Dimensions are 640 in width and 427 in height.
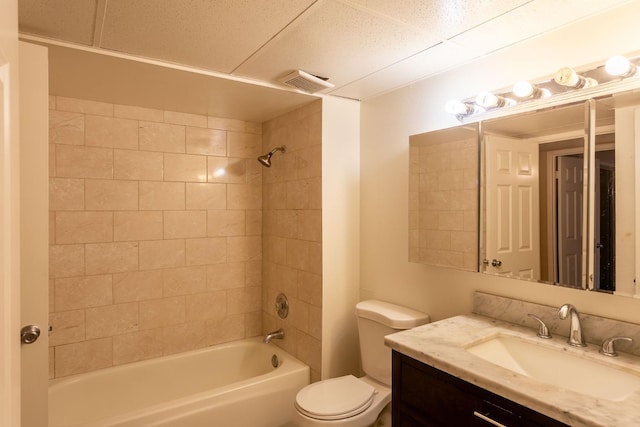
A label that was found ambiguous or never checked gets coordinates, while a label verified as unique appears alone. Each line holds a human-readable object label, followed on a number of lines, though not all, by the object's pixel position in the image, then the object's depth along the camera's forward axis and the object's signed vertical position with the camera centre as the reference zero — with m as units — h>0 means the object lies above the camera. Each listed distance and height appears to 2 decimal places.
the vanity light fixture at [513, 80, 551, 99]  1.58 +0.51
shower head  2.72 +0.40
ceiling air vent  2.02 +0.73
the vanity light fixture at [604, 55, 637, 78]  1.30 +0.50
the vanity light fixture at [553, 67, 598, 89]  1.43 +0.50
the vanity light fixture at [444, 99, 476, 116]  1.84 +0.51
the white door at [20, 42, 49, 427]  1.49 -0.03
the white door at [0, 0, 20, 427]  0.77 -0.02
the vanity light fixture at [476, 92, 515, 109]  1.72 +0.50
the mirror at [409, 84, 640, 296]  1.36 +0.06
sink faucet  1.44 -0.45
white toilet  1.82 -0.96
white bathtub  1.97 -1.12
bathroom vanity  1.05 -0.55
